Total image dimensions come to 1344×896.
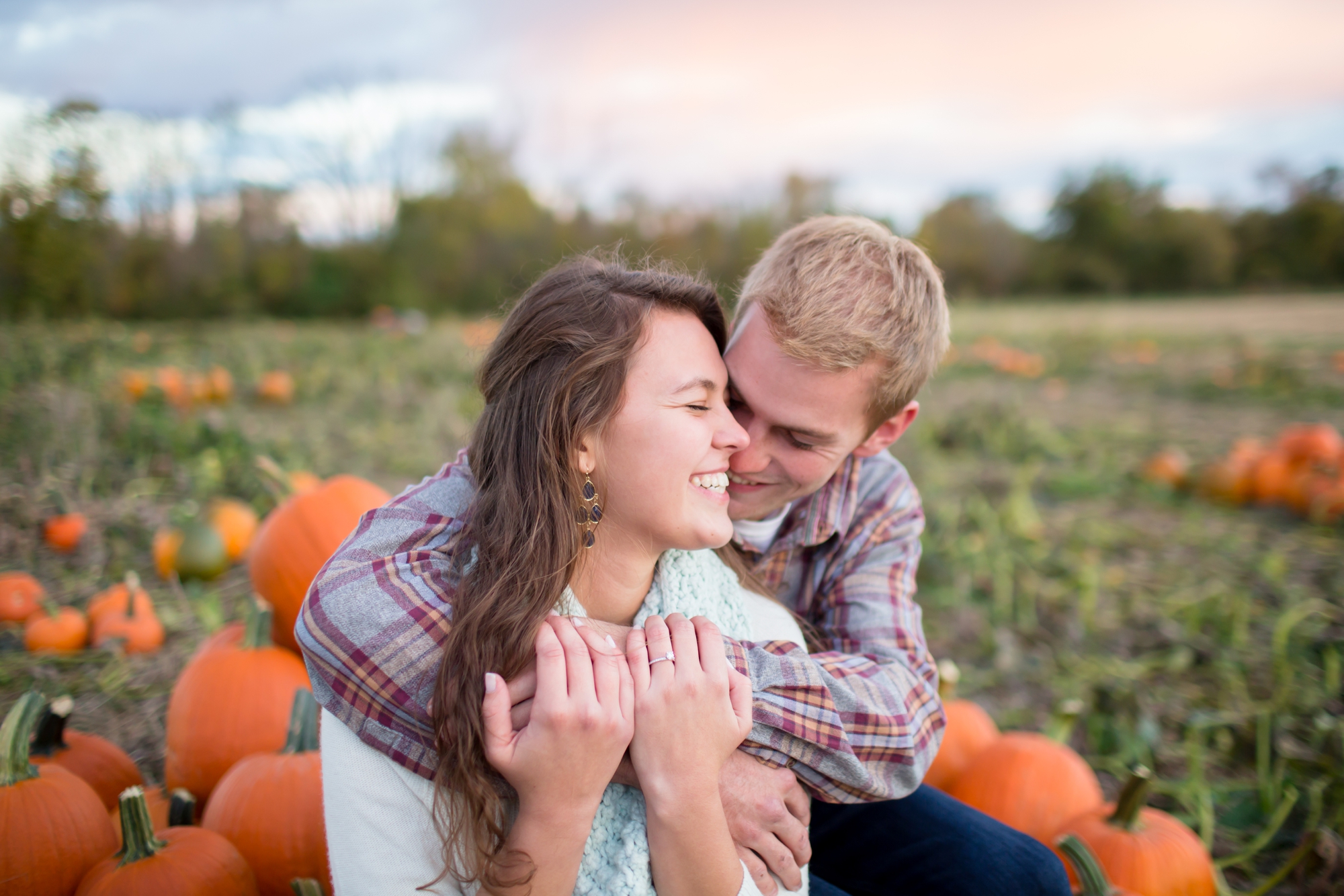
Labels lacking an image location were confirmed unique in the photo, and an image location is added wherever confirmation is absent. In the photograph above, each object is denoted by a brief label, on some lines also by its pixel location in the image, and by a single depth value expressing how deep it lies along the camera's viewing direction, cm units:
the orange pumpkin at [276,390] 663
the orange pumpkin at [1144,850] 192
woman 125
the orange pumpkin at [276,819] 176
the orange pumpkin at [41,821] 156
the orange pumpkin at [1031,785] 215
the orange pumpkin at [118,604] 270
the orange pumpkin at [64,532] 325
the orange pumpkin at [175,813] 176
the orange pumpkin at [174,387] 539
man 133
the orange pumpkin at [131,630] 267
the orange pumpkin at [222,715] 204
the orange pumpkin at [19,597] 270
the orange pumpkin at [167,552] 319
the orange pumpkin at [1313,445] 514
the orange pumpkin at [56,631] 261
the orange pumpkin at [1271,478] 512
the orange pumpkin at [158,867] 151
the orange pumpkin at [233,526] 339
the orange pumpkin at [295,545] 230
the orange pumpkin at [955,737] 239
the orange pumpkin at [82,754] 182
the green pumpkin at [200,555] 315
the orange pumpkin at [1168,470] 563
